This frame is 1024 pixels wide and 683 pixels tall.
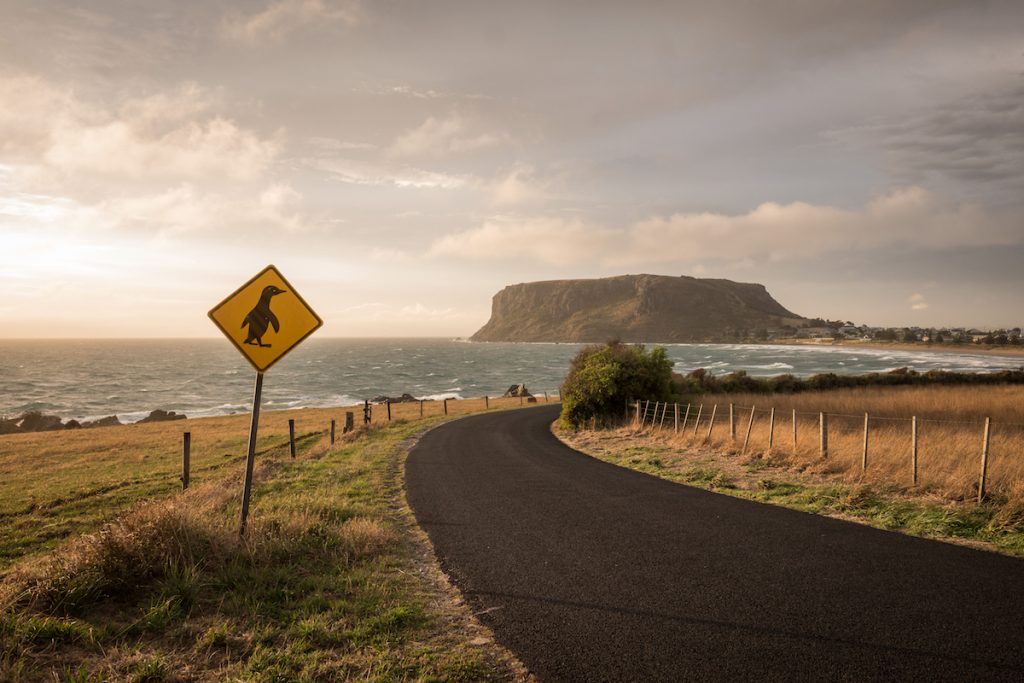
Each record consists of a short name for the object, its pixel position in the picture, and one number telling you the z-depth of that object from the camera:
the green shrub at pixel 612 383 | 29.25
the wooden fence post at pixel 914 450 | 11.77
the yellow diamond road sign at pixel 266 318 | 7.11
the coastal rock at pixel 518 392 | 64.72
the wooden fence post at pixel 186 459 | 16.75
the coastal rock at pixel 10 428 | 47.31
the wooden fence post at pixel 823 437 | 15.12
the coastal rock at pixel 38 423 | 49.06
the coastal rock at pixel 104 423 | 52.09
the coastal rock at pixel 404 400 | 66.60
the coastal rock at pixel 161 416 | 56.34
